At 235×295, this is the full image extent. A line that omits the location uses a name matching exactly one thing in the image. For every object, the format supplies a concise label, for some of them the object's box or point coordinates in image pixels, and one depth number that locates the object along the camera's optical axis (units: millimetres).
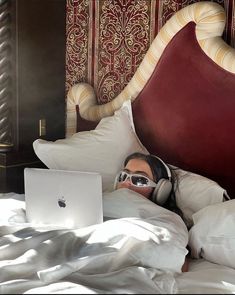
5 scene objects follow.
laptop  1659
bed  1377
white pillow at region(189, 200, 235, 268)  1593
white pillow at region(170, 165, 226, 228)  1869
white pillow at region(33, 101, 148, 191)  2232
